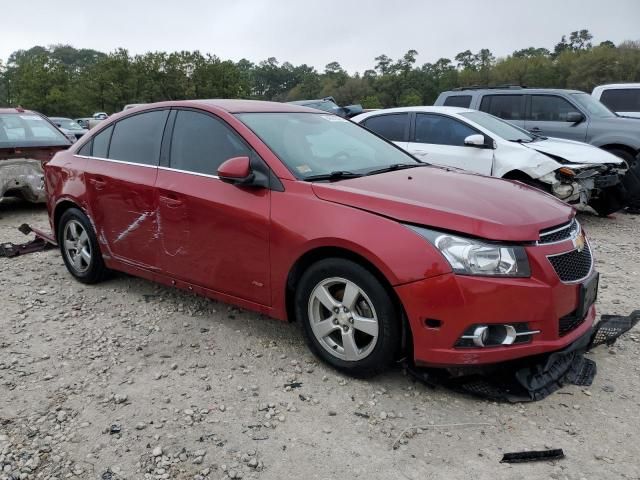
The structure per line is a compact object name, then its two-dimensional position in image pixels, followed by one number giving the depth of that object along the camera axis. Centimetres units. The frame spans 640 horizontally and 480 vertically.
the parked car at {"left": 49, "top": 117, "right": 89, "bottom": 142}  2015
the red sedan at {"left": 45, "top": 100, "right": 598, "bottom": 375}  285
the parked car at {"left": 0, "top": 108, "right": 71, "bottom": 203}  781
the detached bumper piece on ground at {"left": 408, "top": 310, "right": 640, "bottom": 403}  302
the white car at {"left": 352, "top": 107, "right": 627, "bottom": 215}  700
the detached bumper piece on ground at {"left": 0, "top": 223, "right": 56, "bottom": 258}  604
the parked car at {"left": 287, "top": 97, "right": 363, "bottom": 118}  1346
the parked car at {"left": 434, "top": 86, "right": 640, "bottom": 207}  888
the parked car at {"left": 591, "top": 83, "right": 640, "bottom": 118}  1107
